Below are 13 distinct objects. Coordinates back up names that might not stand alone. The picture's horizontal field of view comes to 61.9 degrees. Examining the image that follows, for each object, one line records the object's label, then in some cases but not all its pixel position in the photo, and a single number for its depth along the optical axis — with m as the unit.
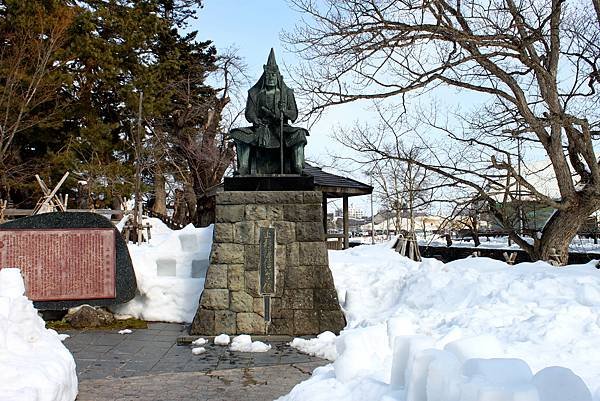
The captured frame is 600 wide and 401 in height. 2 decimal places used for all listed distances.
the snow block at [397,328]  3.77
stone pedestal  7.61
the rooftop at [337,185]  13.50
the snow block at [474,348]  2.69
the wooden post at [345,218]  15.38
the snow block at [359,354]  3.45
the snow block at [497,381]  1.98
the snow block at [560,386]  1.98
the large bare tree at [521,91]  9.85
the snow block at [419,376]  2.53
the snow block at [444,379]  2.24
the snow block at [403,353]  2.82
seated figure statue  8.37
